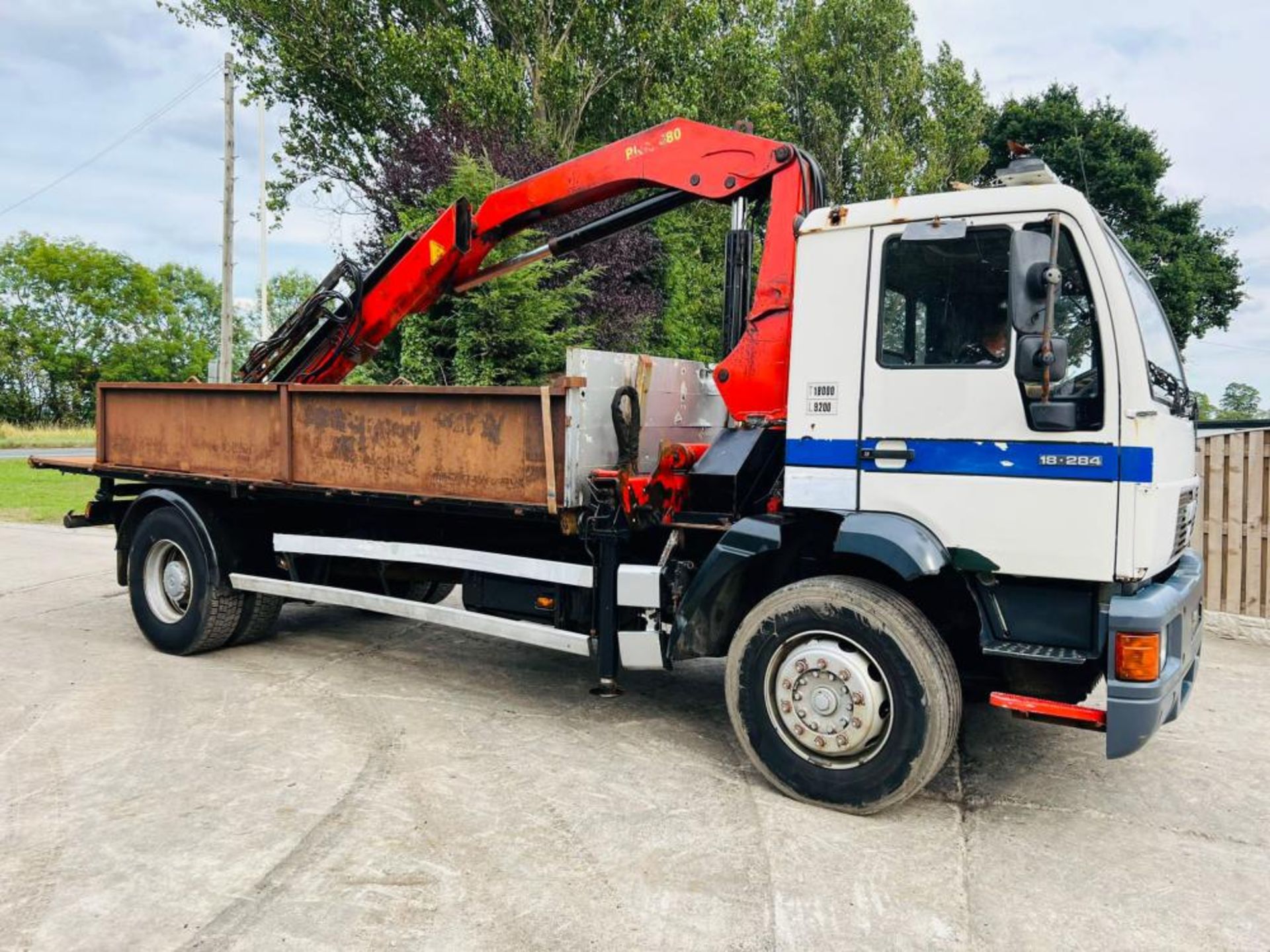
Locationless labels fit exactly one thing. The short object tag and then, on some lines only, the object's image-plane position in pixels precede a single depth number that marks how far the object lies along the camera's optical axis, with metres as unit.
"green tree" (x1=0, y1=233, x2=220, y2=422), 45.22
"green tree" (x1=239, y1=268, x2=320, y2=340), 69.94
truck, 3.61
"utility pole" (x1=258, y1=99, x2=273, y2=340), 23.90
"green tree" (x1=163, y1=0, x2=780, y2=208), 18.12
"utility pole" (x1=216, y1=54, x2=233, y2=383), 19.03
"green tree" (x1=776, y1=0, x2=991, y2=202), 24.62
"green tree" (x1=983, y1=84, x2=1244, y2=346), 24.36
